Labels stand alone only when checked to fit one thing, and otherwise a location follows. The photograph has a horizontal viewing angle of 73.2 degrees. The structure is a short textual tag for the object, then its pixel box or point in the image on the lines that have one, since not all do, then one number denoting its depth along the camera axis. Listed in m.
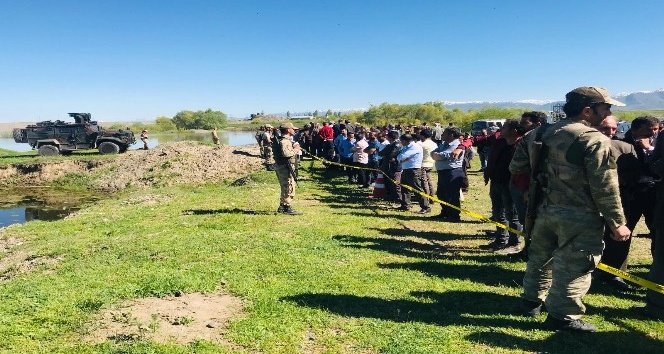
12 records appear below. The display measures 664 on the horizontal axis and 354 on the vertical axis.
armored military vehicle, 24.22
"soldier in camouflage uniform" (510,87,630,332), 3.45
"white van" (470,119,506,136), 31.94
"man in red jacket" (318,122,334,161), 18.33
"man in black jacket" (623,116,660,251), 5.21
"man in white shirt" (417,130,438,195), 9.84
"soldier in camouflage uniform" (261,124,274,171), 19.41
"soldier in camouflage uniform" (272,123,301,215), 8.91
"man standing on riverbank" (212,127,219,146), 26.81
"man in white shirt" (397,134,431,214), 9.30
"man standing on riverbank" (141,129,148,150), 28.30
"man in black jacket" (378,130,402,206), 10.48
